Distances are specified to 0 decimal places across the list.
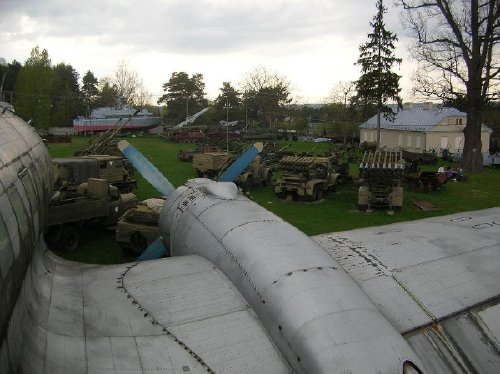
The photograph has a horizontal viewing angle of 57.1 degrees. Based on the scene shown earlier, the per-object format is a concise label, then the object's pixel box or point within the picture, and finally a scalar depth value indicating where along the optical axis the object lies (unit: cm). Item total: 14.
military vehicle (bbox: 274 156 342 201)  2148
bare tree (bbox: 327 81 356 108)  7181
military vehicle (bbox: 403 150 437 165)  3827
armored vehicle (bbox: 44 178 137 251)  1315
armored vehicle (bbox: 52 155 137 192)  1741
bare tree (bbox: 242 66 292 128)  7731
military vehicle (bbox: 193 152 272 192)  2436
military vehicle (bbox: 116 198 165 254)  1241
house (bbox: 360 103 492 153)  4622
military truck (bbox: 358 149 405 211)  1980
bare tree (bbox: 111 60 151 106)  9156
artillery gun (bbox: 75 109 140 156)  2895
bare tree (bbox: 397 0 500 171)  3309
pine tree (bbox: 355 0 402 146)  4159
